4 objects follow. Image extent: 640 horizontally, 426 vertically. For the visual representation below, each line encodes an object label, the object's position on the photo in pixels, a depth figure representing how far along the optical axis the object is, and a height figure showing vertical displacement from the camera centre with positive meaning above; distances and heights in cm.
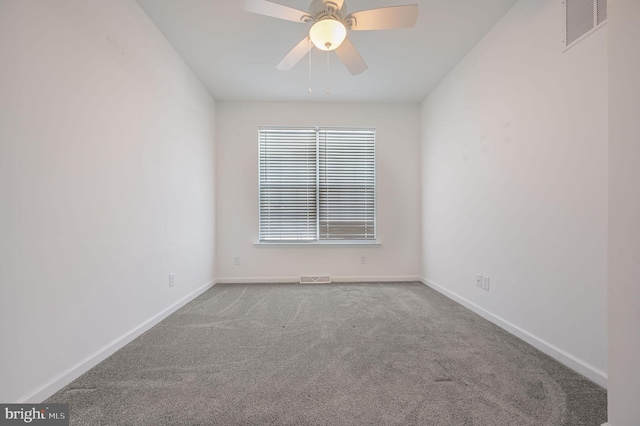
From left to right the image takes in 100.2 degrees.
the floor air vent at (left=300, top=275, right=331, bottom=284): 386 -96
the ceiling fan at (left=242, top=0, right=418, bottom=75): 170 +130
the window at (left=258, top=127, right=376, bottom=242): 398 +41
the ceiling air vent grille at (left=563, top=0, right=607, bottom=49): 154 +116
